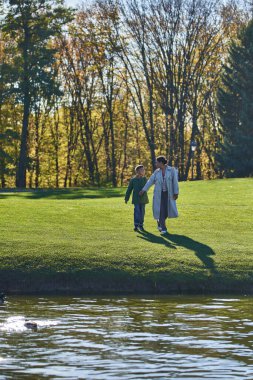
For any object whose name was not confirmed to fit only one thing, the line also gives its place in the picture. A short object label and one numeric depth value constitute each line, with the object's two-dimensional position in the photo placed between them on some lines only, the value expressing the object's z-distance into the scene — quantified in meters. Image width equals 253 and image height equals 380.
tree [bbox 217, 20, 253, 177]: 56.75
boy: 25.38
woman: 24.20
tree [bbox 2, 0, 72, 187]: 58.75
